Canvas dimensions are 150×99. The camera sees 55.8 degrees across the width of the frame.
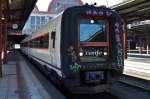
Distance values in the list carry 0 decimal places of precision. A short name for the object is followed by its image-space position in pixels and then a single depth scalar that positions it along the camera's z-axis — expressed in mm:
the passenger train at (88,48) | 4235
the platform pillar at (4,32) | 11045
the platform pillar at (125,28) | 13383
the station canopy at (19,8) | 9974
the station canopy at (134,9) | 10237
